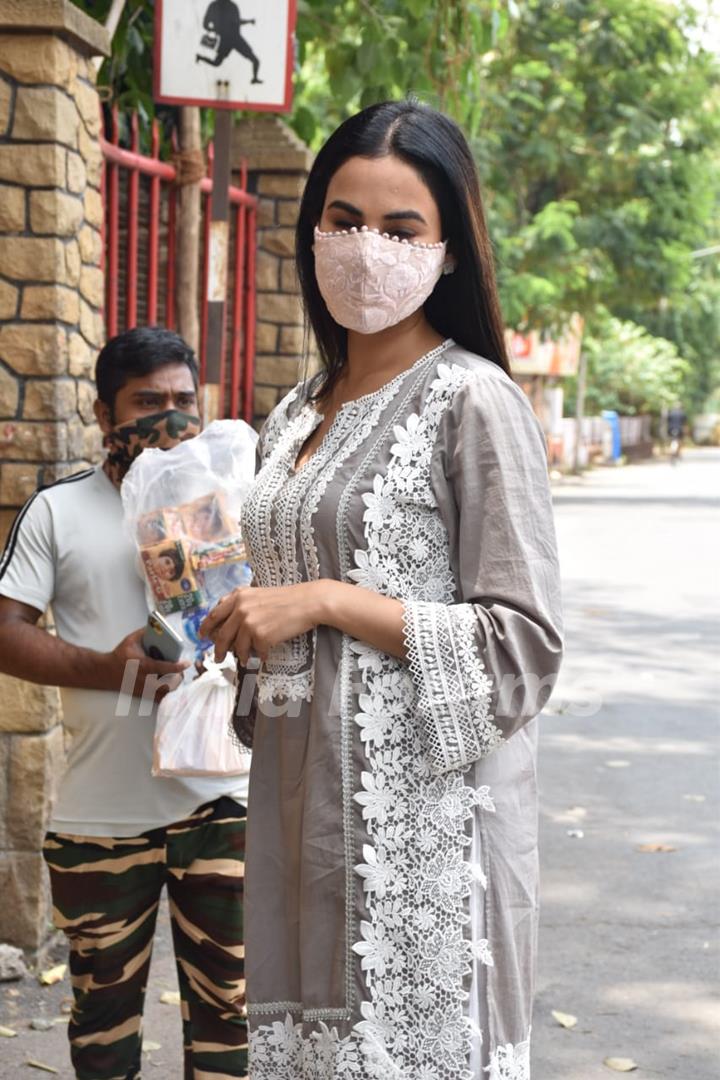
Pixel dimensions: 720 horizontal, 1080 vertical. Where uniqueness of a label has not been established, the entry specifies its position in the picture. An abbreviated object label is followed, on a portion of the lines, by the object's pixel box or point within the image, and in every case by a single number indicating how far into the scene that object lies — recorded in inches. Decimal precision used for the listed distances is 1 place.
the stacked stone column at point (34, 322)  182.5
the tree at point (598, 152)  805.9
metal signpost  196.7
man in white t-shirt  123.7
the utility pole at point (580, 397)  1463.2
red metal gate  223.5
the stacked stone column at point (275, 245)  280.4
